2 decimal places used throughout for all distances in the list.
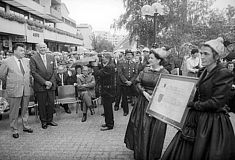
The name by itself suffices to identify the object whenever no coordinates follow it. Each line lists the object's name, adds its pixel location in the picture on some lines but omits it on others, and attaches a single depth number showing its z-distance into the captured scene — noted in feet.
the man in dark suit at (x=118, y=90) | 23.98
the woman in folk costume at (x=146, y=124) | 10.77
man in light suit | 15.92
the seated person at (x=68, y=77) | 25.29
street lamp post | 32.58
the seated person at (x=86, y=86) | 20.89
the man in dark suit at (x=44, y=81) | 17.67
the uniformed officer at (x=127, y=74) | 22.90
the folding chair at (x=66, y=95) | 21.90
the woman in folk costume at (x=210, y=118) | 7.75
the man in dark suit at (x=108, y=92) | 17.03
